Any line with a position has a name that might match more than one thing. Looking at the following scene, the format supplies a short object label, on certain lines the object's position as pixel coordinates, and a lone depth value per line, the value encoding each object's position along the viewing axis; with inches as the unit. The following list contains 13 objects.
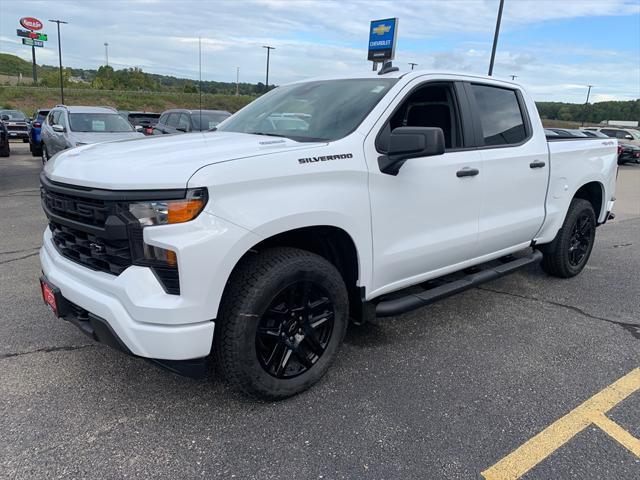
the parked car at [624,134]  1119.1
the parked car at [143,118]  700.0
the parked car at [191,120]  468.1
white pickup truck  94.1
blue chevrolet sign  932.0
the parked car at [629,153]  995.3
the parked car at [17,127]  899.6
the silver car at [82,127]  423.2
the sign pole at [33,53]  2199.8
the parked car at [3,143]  622.5
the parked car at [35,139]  669.3
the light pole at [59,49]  1722.9
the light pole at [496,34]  722.1
